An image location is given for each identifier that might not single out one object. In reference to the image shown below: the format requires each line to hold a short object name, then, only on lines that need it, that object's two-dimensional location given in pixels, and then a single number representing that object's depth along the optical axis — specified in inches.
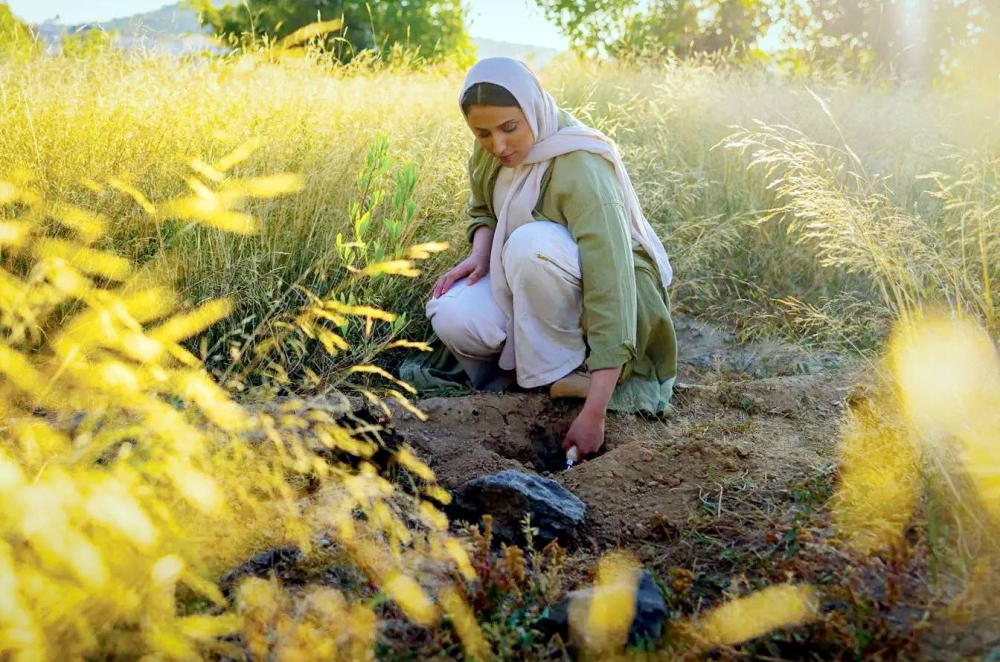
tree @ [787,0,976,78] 530.6
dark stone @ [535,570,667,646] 63.1
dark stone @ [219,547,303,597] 70.8
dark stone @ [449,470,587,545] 82.3
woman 112.9
